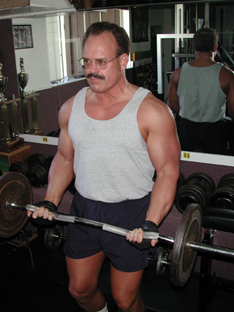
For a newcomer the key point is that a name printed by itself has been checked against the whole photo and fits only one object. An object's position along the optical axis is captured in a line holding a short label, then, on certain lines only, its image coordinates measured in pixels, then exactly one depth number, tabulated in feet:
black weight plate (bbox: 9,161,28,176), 10.65
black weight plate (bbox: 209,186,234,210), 7.71
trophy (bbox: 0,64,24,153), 11.30
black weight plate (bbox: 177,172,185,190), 9.01
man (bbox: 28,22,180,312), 5.32
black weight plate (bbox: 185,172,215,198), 8.72
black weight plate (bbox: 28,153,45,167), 11.11
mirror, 8.39
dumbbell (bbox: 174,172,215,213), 8.10
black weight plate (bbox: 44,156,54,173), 10.74
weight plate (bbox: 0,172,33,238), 6.75
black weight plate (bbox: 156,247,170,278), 7.76
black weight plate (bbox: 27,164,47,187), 10.18
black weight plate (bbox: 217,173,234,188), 8.29
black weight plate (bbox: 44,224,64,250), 9.32
